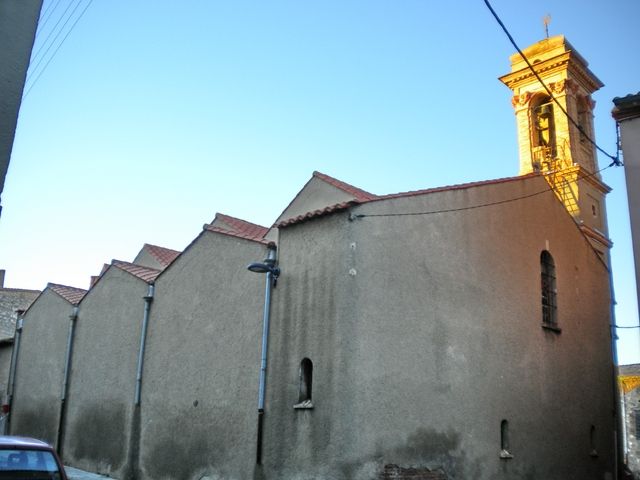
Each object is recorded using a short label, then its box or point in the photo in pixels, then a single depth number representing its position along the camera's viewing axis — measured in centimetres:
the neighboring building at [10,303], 4116
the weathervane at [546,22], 2342
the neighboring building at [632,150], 950
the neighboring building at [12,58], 534
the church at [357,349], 1116
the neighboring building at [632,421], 2853
